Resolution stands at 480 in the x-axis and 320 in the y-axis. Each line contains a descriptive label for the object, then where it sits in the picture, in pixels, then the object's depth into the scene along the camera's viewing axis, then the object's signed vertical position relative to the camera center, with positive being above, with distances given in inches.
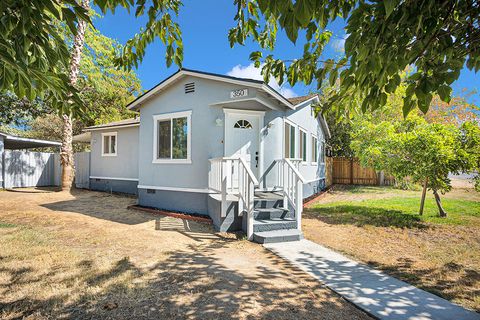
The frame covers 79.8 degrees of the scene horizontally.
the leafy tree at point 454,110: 1014.4 +213.7
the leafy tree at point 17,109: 710.5 +148.0
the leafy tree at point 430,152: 300.4 +16.9
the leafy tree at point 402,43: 79.6 +36.8
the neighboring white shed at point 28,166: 617.3 -3.1
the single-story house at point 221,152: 284.2 +18.0
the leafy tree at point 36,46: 74.3 +34.9
